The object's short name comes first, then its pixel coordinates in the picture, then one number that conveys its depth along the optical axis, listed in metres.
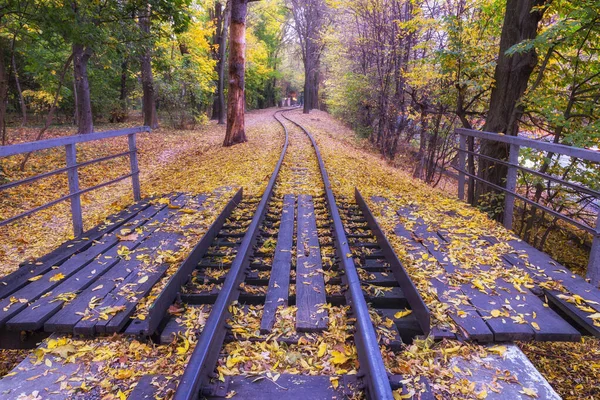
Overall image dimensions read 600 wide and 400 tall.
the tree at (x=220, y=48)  24.13
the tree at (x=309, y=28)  29.91
